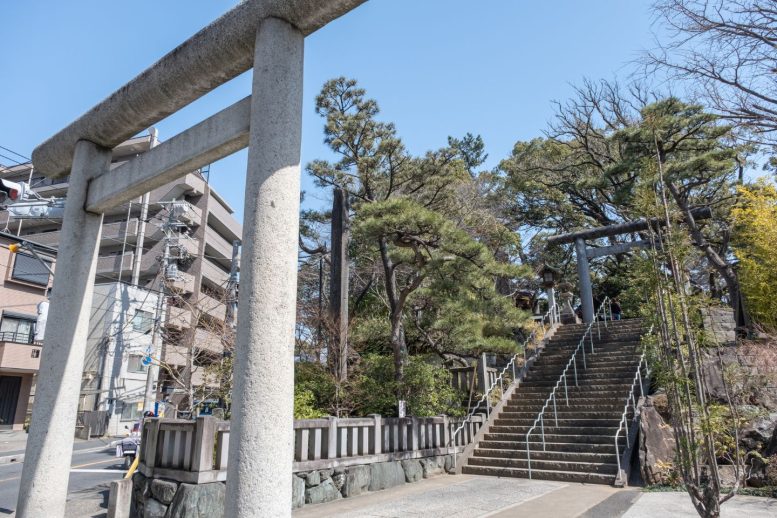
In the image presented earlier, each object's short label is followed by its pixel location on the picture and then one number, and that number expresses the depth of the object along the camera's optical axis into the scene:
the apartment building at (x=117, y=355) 22.11
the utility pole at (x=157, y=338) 16.96
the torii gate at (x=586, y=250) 17.78
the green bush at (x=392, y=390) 11.03
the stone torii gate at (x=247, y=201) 2.79
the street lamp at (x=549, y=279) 19.05
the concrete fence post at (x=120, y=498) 6.64
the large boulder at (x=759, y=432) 8.75
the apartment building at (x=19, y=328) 21.91
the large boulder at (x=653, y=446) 8.59
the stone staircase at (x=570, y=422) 9.72
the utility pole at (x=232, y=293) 14.86
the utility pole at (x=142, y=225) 21.69
